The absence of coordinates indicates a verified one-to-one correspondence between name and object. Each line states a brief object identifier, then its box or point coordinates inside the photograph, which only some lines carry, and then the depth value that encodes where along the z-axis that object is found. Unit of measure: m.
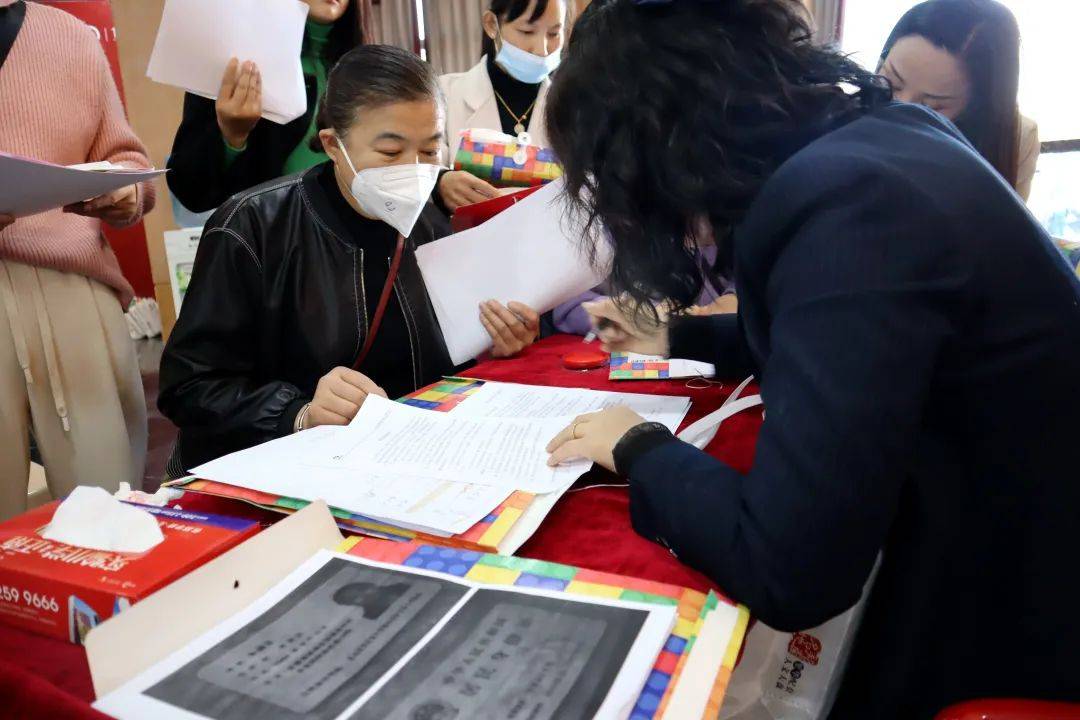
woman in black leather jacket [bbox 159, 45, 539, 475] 1.21
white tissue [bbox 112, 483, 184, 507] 0.72
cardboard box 0.44
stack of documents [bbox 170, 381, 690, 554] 0.64
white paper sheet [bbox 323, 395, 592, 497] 0.74
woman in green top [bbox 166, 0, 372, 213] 1.46
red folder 1.33
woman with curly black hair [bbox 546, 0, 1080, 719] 0.51
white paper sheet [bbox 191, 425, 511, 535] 0.64
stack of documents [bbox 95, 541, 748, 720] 0.42
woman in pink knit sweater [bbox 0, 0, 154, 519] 1.39
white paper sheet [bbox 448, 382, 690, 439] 0.94
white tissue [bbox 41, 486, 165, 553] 0.58
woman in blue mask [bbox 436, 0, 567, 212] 2.00
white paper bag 0.67
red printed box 0.51
